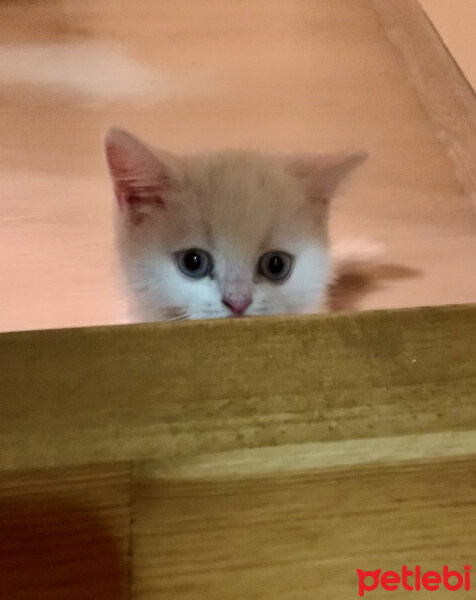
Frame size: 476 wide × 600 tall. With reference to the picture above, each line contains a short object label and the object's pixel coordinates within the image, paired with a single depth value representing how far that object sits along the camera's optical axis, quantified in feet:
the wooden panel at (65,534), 0.42
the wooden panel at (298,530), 0.44
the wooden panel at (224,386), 0.45
